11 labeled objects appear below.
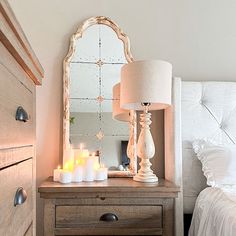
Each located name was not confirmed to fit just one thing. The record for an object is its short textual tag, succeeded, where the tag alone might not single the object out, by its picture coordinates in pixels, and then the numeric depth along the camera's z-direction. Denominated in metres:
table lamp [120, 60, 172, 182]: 1.62
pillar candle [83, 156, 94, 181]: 1.74
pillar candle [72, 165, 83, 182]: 1.70
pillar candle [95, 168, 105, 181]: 1.78
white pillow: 1.70
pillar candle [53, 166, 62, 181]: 1.72
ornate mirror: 1.99
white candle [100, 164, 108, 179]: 1.80
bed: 1.76
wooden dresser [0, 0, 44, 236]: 0.64
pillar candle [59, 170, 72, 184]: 1.66
